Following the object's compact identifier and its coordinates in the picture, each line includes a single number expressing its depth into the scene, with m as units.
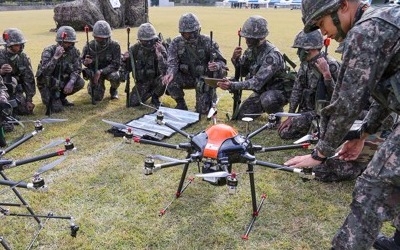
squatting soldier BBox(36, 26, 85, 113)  7.46
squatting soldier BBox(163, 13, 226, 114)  7.62
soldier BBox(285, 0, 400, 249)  2.34
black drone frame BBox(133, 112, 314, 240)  3.19
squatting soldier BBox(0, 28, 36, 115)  6.99
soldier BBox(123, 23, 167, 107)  8.08
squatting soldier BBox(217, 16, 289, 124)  6.75
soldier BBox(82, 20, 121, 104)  8.16
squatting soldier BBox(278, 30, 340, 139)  5.73
